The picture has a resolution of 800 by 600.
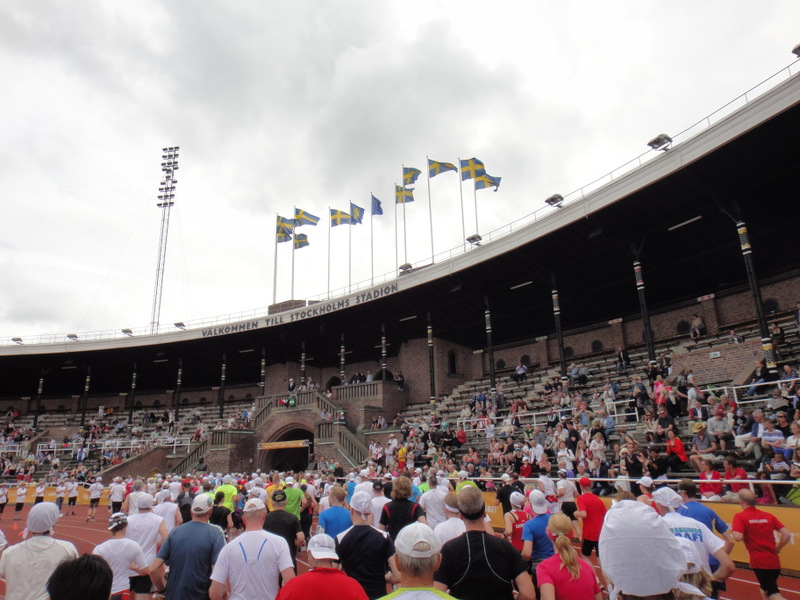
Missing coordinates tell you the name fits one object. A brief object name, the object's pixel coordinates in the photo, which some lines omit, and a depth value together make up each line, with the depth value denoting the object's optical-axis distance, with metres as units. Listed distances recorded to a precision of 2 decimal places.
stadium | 18.47
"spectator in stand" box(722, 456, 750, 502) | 11.08
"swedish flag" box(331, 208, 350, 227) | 36.22
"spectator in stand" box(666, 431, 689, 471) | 13.88
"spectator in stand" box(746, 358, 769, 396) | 16.44
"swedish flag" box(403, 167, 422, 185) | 32.38
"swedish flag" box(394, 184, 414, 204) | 32.84
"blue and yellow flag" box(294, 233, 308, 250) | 38.25
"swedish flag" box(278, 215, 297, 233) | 38.81
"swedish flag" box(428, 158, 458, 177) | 30.49
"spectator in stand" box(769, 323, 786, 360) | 17.75
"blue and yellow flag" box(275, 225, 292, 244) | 38.72
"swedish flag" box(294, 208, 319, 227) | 37.47
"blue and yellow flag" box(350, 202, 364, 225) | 35.50
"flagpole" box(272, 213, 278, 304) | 39.66
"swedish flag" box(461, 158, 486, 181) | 27.73
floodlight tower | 54.69
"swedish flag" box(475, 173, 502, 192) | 27.79
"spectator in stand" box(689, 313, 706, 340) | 23.84
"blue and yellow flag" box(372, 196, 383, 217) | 34.56
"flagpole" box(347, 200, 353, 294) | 37.84
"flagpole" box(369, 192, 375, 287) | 34.30
